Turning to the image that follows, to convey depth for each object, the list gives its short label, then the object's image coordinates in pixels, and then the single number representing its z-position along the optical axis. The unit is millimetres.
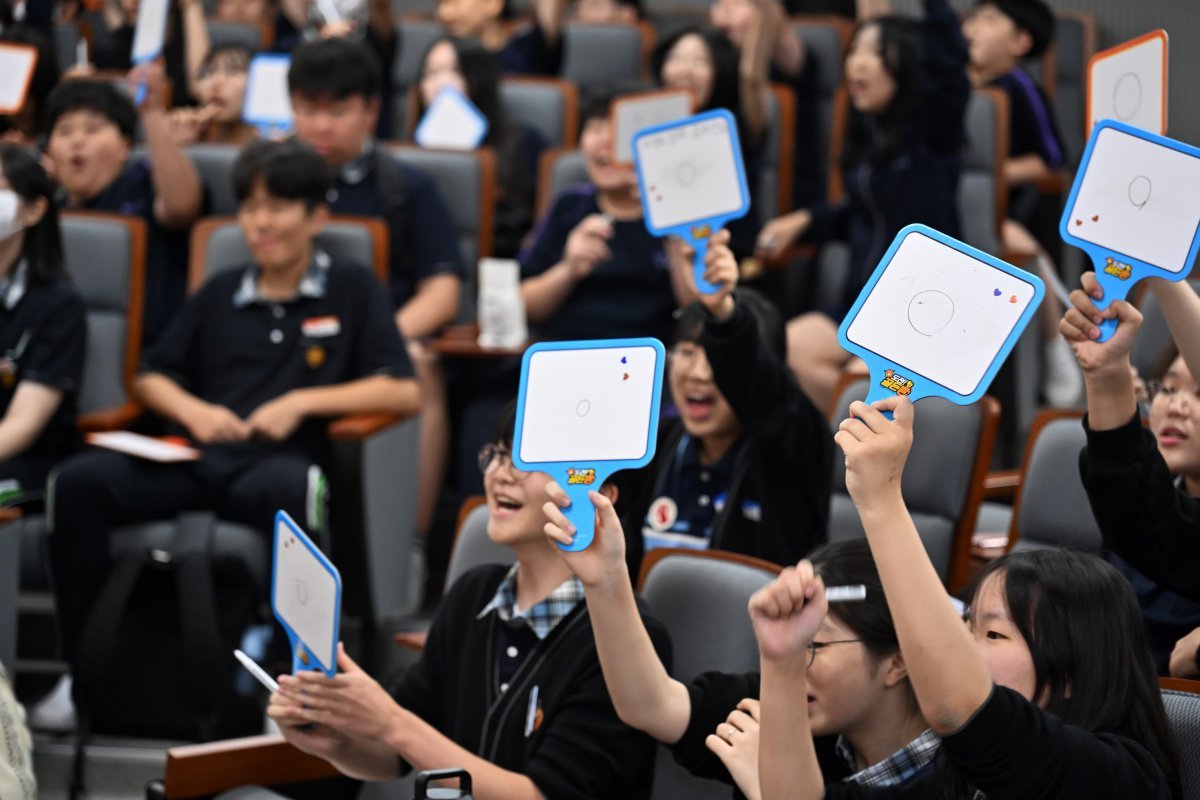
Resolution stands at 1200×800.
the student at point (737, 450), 5004
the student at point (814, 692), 3322
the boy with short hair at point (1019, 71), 9445
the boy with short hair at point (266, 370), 6590
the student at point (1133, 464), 3684
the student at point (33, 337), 6801
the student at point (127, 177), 8070
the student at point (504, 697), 3805
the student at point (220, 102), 9281
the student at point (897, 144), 7699
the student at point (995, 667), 2744
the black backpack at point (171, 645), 6172
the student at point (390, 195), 8047
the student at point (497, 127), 9414
